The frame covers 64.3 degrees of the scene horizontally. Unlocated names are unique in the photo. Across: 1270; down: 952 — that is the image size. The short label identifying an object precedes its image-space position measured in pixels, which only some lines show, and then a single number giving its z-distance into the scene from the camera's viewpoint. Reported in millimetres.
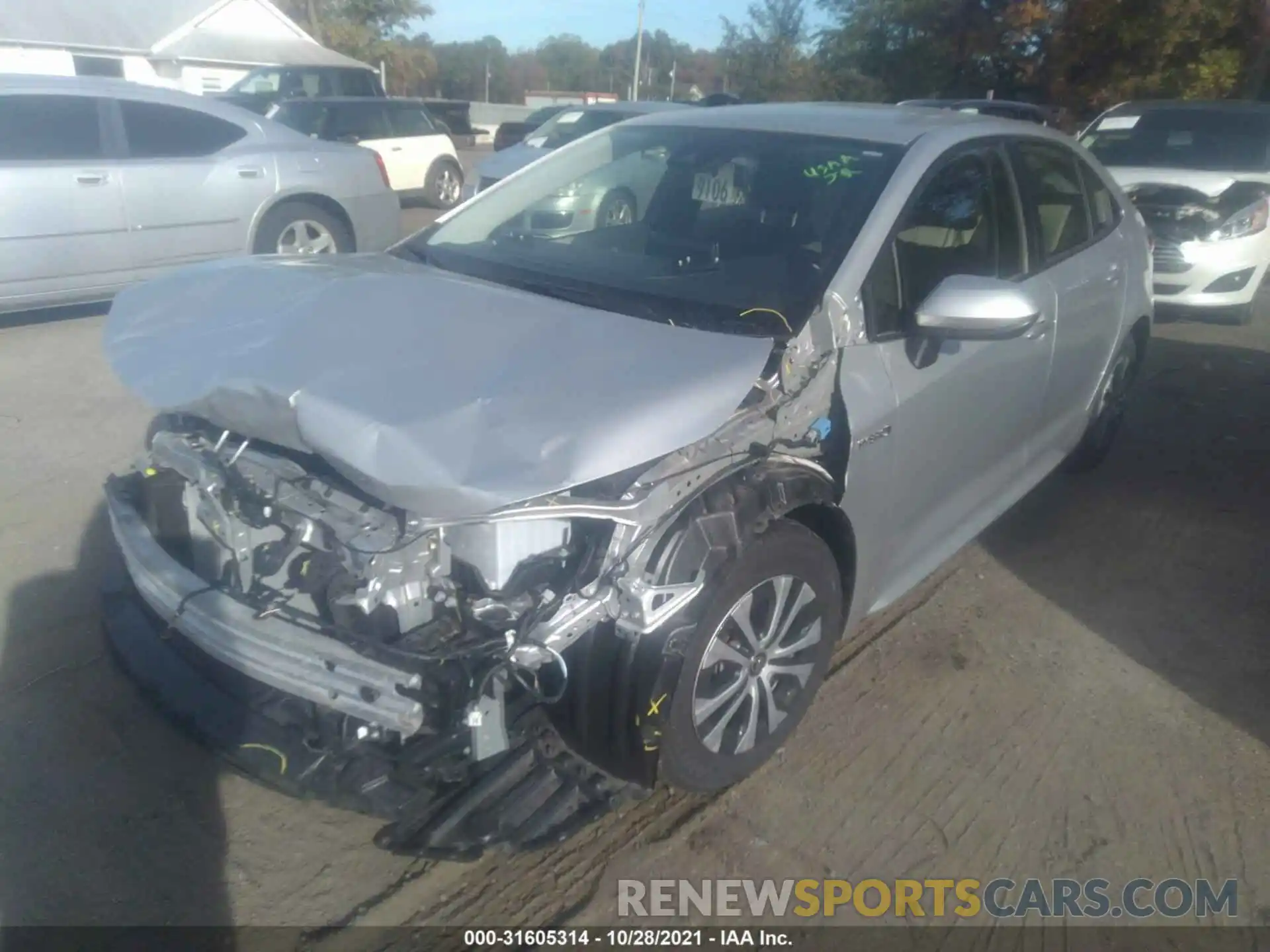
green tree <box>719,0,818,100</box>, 35719
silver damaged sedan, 2393
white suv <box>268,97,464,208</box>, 12547
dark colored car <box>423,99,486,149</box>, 19797
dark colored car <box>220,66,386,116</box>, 18125
